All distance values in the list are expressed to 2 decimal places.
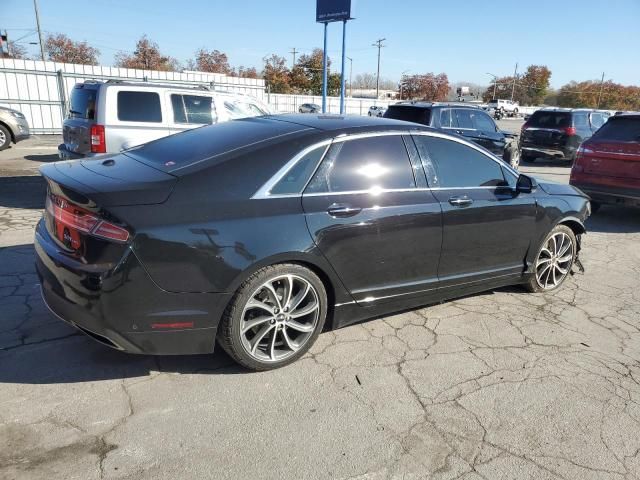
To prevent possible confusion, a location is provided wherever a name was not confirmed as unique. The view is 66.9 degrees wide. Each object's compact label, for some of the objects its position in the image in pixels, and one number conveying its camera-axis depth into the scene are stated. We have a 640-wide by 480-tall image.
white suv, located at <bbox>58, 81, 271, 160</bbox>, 7.37
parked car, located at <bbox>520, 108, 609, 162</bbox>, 14.43
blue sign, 15.95
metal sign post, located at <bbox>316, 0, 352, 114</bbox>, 15.97
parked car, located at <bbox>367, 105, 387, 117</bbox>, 39.58
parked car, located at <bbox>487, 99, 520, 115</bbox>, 64.44
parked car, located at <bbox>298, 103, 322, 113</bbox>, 33.88
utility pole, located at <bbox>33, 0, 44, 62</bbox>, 43.78
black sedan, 2.73
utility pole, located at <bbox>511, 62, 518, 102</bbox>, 92.34
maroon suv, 7.77
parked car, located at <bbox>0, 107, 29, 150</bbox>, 12.23
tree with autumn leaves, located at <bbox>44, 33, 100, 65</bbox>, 50.06
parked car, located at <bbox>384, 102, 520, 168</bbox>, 10.57
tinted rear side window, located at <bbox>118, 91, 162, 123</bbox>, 7.59
